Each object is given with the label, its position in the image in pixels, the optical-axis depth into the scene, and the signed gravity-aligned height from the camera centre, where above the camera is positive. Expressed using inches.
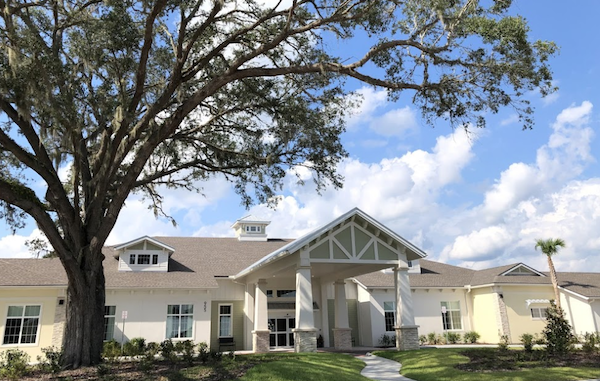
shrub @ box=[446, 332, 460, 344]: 1022.4 -56.8
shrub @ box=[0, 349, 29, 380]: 412.5 -40.7
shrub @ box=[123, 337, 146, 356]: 741.9 -41.5
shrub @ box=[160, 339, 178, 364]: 492.4 -34.9
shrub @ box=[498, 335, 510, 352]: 612.4 -47.9
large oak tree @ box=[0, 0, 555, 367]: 410.9 +233.0
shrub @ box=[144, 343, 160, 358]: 501.6 -37.7
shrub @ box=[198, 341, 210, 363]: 485.7 -38.6
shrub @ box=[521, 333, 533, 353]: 550.4 -43.8
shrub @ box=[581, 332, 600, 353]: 576.4 -48.2
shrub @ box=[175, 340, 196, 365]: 479.0 -36.4
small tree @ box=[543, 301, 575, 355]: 544.1 -30.7
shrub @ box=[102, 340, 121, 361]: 753.6 -43.9
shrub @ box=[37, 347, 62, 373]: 433.4 -38.4
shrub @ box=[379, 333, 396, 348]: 975.0 -56.5
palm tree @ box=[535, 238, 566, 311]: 1032.4 +139.3
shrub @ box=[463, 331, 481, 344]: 1031.0 -56.9
